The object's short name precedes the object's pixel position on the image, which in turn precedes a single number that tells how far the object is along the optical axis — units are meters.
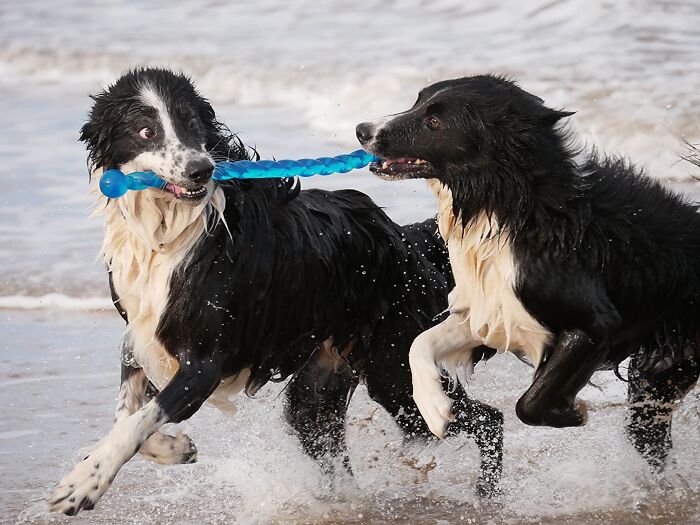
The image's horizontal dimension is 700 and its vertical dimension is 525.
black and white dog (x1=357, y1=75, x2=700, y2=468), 9.55
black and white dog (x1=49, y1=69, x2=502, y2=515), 9.71
